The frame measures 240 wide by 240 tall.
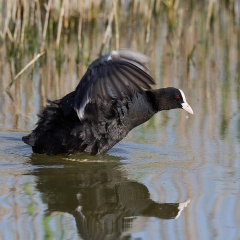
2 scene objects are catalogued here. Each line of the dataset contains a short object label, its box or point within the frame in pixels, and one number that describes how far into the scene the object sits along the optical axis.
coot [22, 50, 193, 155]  10.28
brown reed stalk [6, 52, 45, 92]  14.27
